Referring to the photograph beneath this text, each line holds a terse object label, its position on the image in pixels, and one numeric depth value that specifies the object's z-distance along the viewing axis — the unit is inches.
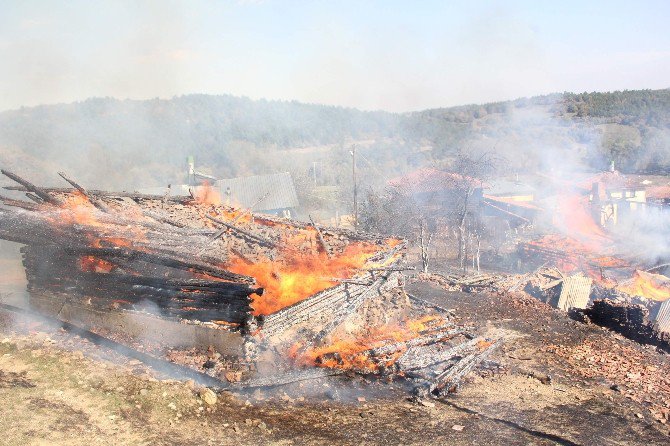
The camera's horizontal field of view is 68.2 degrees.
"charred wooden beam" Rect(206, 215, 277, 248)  462.5
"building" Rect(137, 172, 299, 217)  1364.4
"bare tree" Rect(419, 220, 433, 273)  788.8
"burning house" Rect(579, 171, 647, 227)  1330.0
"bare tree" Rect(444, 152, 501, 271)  1110.4
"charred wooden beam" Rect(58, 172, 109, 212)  493.4
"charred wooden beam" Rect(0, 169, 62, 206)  493.2
